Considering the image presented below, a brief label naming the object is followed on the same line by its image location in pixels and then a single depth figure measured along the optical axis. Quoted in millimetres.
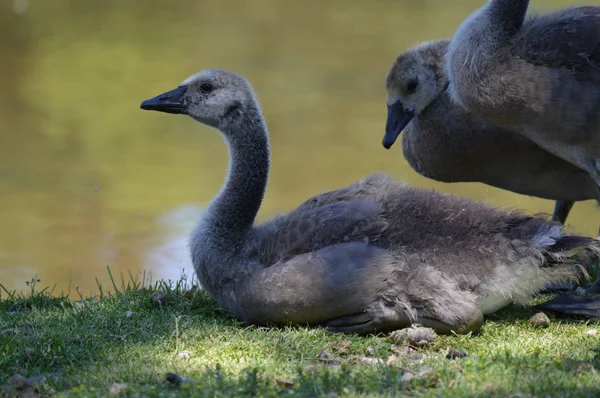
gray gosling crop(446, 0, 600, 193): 11523
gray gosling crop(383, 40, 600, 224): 13555
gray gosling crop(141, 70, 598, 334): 10562
